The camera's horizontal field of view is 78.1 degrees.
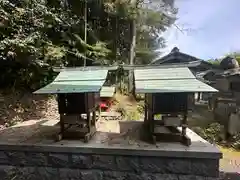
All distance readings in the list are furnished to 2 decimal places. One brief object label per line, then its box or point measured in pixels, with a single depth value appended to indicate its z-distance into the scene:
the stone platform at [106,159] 1.82
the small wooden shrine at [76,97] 1.98
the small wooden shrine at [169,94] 1.81
